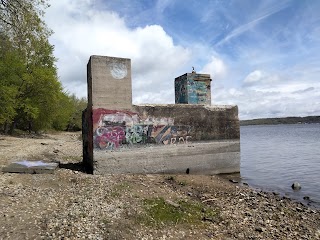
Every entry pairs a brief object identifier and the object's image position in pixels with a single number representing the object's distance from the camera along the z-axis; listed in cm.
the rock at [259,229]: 659
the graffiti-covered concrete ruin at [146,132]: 1026
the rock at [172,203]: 747
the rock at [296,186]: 1213
